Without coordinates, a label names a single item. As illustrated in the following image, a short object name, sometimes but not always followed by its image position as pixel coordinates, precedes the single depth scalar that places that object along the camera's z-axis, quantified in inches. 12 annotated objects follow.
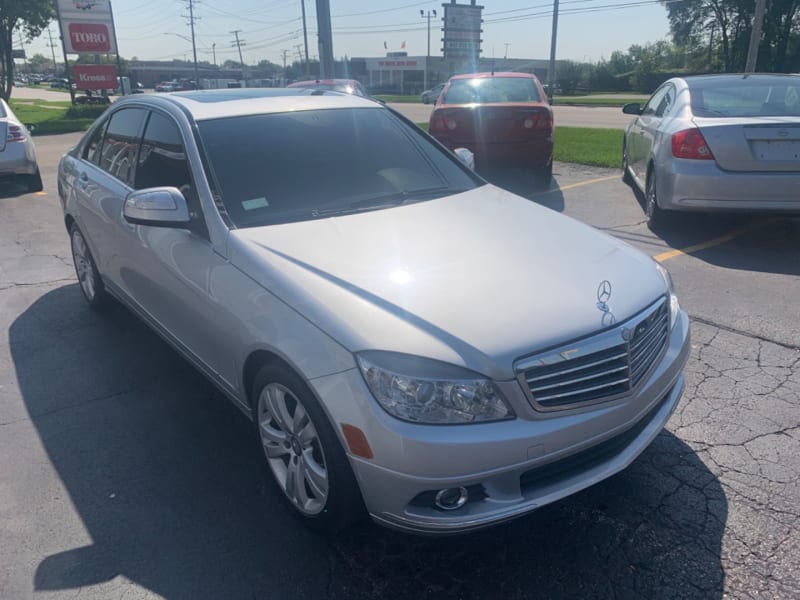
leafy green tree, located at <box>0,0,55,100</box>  1167.6
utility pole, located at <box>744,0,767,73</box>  748.0
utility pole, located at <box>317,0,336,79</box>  695.1
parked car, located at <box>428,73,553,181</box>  341.1
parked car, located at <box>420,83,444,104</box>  1725.9
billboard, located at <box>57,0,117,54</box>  1097.4
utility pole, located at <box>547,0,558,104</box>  1244.5
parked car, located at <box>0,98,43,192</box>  385.7
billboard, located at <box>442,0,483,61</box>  2198.6
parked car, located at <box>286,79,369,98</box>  526.9
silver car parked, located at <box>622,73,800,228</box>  230.7
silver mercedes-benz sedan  89.4
